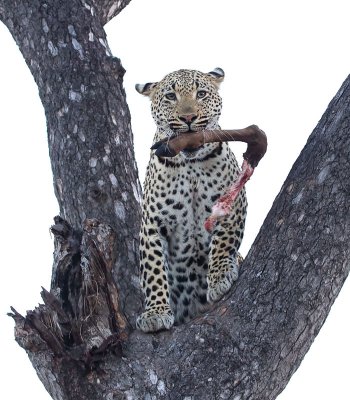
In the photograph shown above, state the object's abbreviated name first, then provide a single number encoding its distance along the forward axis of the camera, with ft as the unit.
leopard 54.19
